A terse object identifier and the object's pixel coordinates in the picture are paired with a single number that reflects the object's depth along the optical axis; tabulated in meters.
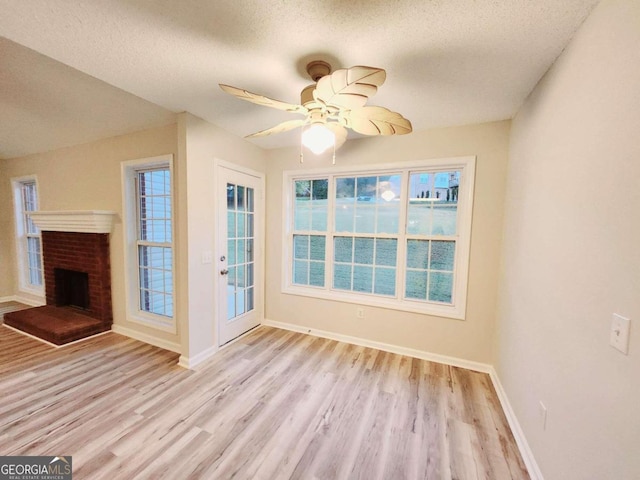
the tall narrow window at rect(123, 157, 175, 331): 2.93
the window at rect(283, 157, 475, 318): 2.60
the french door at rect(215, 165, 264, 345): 2.77
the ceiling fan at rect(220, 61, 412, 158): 1.16
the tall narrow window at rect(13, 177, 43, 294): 4.25
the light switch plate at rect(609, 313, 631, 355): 0.86
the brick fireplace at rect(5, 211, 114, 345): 2.97
